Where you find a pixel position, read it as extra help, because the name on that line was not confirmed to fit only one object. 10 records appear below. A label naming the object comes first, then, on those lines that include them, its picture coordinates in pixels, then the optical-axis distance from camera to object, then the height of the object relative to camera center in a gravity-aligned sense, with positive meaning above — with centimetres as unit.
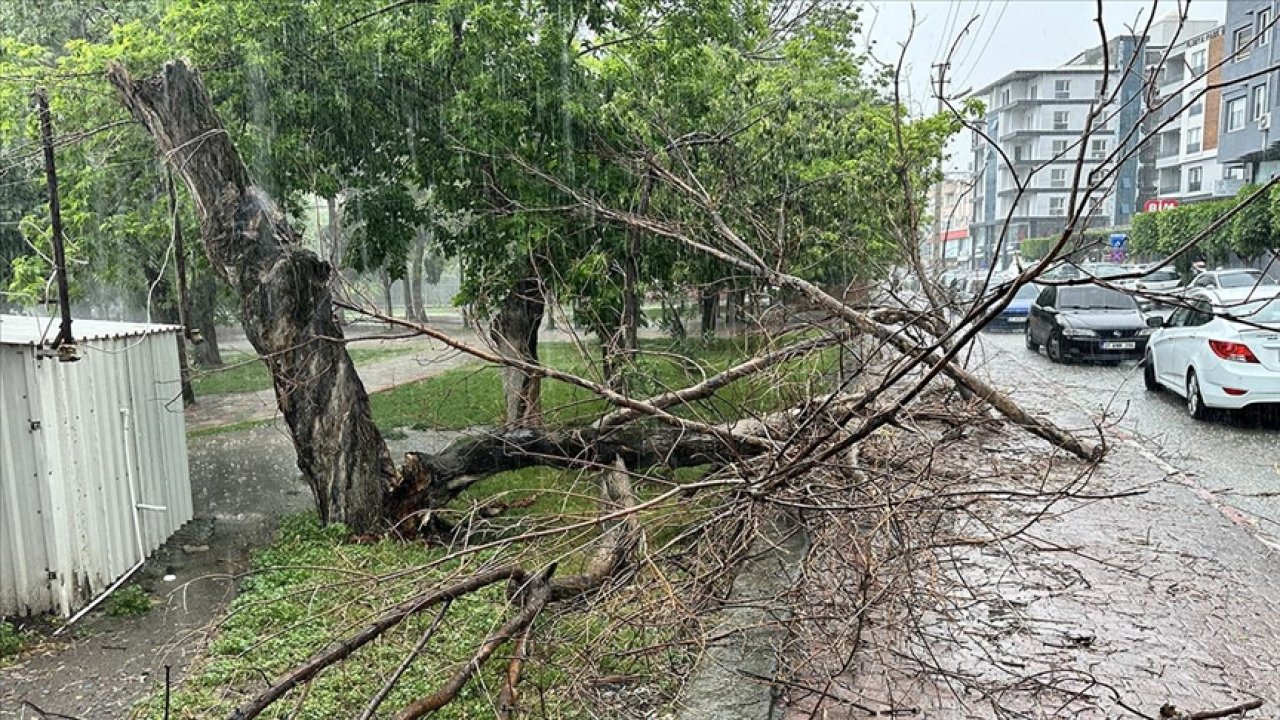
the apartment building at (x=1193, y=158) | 3969 +352
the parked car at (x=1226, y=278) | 2002 -89
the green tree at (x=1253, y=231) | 2400 +12
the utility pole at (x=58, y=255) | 652 +12
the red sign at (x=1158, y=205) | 3637 +133
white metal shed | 647 -141
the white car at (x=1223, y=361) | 1057 -142
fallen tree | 731 -81
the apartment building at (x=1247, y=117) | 2764 +400
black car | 1714 -153
